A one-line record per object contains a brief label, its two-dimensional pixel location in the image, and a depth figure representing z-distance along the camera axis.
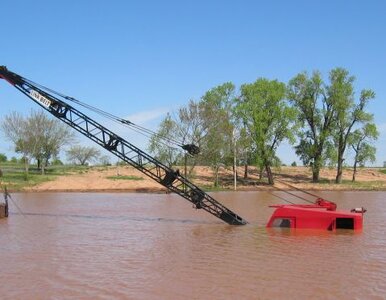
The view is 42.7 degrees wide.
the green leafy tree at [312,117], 66.06
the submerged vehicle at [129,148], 21.73
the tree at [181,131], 58.19
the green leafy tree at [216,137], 58.44
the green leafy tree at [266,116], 63.25
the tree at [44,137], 64.00
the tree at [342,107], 65.19
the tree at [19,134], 62.81
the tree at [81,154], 108.06
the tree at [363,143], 66.06
